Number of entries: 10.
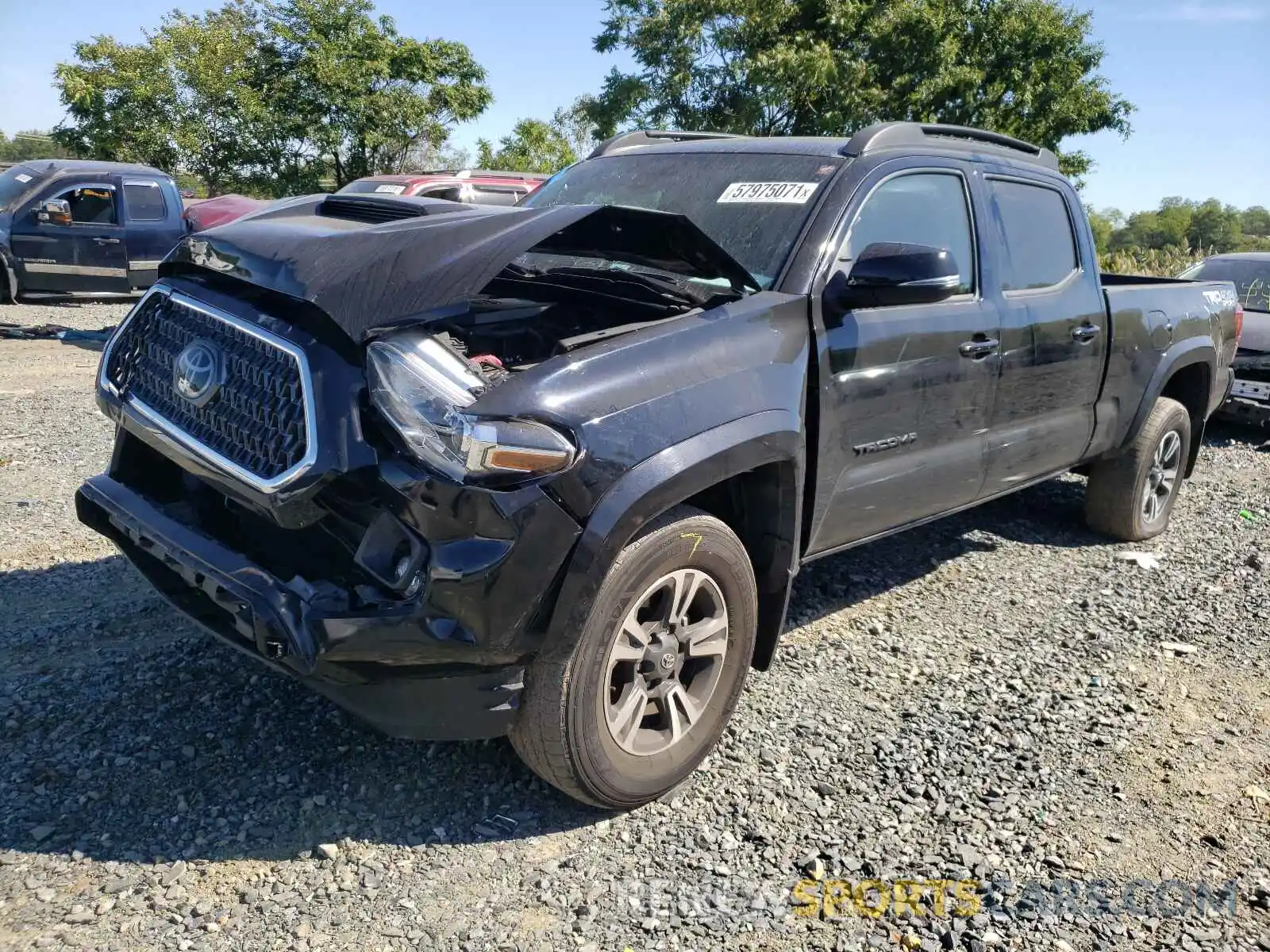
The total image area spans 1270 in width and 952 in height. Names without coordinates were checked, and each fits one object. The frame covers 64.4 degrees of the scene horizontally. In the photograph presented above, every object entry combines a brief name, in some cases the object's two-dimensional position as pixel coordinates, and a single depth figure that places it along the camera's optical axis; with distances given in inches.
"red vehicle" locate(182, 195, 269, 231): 554.1
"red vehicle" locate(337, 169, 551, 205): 441.1
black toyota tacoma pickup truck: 96.1
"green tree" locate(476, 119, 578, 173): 1298.0
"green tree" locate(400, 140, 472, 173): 1179.3
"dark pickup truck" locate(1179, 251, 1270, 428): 335.9
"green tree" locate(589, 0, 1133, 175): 875.4
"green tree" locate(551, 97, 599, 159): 995.2
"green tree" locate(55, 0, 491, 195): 1071.0
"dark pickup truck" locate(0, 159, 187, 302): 489.4
